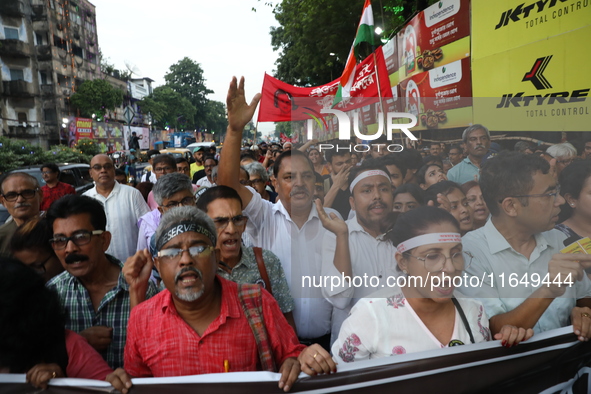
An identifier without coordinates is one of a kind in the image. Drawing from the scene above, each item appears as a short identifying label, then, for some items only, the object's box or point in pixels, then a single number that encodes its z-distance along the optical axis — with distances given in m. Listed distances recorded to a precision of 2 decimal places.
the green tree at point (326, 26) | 13.53
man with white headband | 2.08
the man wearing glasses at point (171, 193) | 3.38
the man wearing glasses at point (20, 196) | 3.75
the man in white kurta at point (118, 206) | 4.22
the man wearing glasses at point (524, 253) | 1.96
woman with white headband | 1.78
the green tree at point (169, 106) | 66.88
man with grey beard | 1.78
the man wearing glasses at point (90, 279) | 2.16
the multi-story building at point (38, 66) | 34.09
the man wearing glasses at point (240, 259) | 2.41
